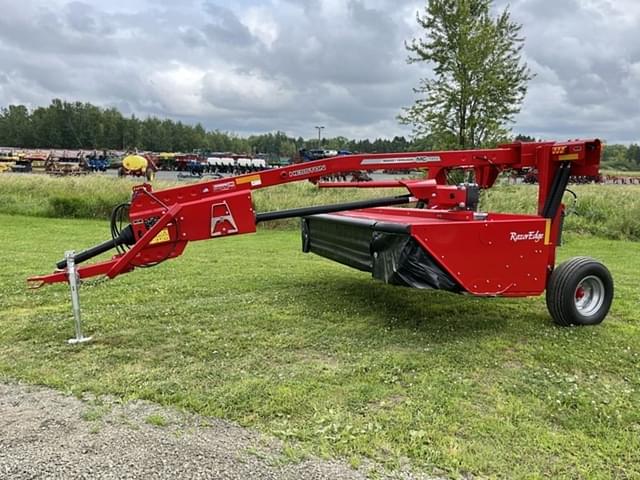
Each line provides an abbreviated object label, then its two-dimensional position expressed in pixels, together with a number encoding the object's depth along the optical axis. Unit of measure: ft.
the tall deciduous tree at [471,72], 51.44
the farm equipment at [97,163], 165.39
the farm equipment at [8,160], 152.05
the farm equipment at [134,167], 118.51
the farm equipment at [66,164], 138.05
